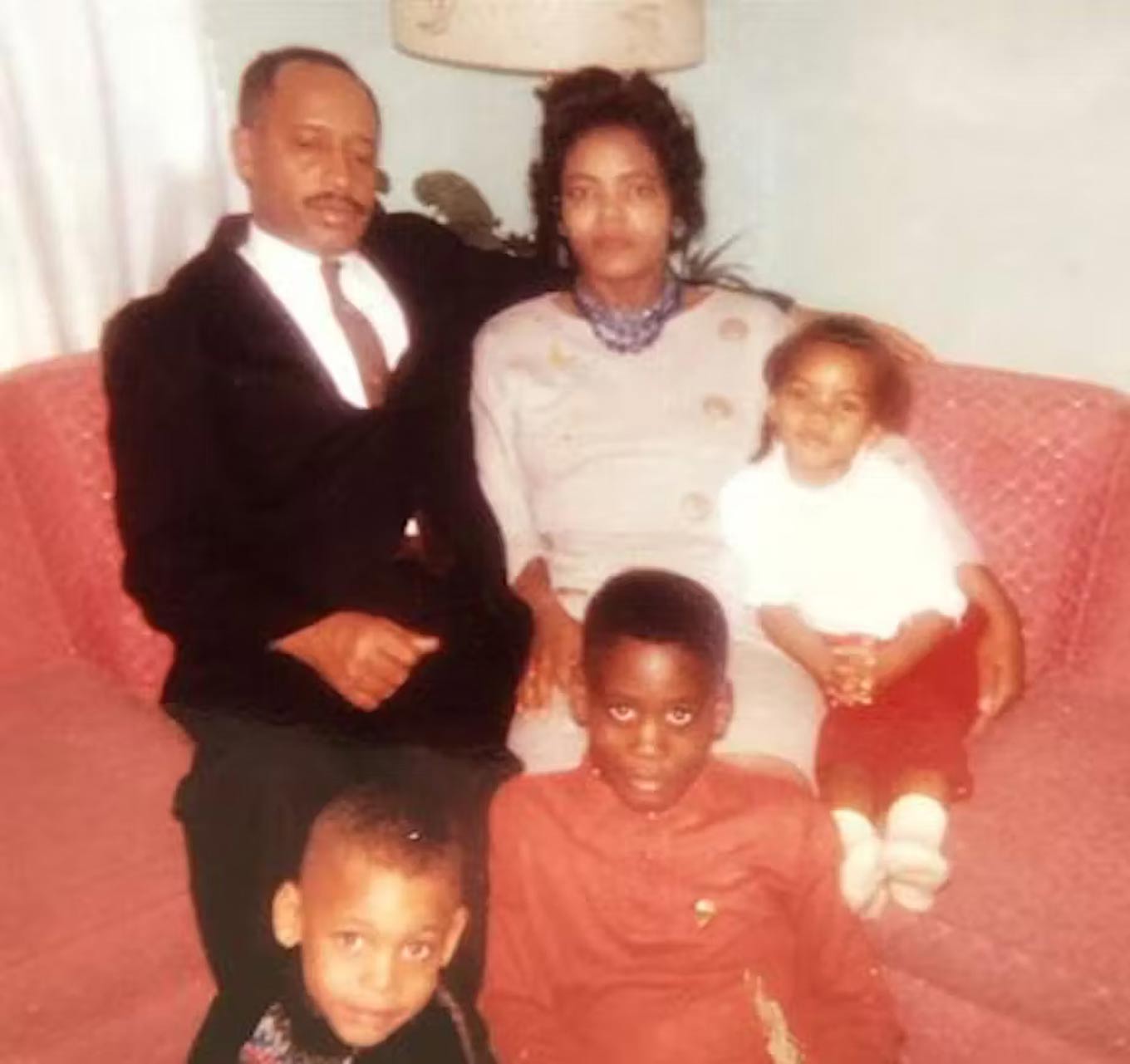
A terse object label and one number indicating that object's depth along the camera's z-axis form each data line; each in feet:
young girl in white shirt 6.69
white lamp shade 8.49
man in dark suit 6.67
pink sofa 6.06
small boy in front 5.08
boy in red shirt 5.56
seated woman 7.09
